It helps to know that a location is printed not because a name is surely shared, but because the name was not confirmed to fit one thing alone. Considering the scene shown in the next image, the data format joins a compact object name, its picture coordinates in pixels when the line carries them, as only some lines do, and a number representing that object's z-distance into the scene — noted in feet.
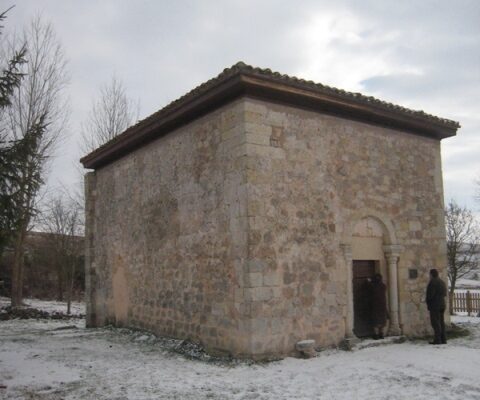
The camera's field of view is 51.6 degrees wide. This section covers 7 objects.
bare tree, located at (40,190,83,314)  67.20
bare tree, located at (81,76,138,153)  73.36
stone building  25.71
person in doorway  30.35
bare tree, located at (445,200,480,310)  66.90
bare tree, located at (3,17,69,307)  59.11
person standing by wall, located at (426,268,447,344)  29.78
